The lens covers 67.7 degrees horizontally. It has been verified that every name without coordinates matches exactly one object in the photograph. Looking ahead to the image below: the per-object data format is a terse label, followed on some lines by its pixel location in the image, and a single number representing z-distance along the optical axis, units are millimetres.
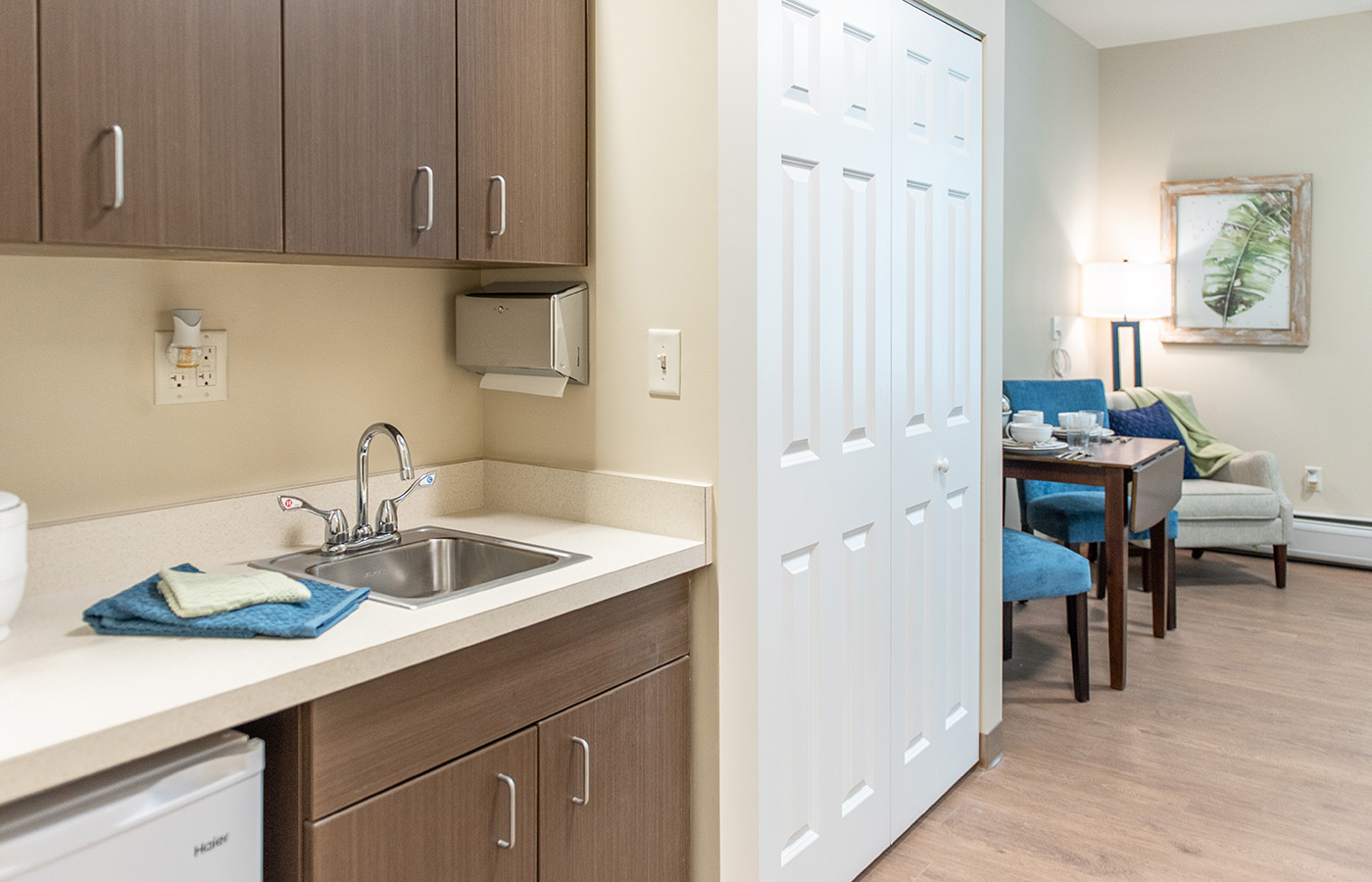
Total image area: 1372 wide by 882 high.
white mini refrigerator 971
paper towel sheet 1938
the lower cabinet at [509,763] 1231
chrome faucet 1768
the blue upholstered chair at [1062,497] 3994
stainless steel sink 1706
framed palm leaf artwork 5230
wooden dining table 3326
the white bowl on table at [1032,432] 3590
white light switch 1796
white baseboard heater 5059
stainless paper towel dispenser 1875
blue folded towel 1240
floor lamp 5242
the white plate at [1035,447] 3535
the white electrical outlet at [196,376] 1606
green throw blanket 5039
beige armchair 4637
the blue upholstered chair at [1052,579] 3186
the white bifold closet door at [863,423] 1880
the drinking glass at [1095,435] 3735
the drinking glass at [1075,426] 3723
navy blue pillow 4977
